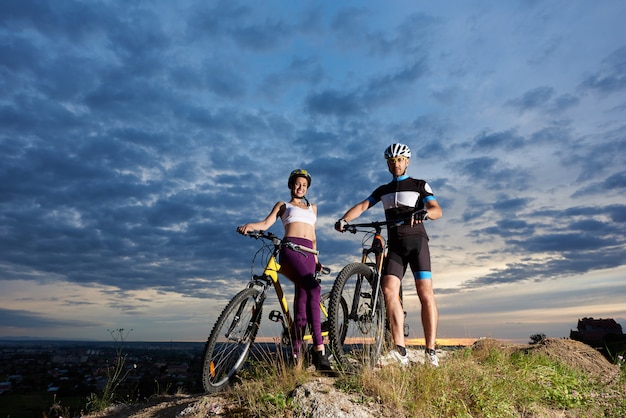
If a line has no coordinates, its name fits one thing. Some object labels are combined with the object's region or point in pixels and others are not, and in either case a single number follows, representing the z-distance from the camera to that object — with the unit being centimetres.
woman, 607
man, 661
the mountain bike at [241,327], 567
